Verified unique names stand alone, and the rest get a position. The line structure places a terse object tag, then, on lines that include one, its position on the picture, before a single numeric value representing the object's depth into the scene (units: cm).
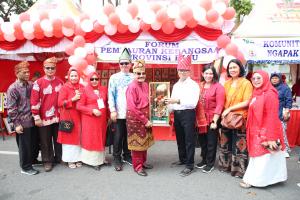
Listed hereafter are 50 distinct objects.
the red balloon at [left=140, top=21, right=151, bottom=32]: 605
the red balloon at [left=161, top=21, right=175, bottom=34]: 596
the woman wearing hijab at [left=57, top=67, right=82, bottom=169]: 493
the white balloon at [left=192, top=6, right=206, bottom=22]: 571
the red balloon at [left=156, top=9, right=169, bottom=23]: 582
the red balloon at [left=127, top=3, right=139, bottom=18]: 589
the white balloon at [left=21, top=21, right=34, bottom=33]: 648
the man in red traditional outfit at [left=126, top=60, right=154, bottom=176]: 461
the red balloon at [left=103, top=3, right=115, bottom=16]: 600
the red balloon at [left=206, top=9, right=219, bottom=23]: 564
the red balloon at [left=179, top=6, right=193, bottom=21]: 570
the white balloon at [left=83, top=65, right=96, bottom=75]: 560
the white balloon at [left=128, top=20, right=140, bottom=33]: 605
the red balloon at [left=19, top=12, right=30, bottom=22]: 652
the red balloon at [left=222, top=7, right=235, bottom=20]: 576
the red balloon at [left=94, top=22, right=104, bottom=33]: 619
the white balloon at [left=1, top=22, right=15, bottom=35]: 658
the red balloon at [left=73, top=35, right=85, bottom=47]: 616
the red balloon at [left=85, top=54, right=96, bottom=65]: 612
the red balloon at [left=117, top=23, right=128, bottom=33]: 611
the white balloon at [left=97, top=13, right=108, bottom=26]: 607
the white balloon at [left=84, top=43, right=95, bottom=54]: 622
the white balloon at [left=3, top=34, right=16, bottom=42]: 666
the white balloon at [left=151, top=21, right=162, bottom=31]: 595
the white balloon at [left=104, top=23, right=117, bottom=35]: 615
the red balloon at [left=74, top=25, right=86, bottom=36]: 629
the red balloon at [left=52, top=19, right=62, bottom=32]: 635
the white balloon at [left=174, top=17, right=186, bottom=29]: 587
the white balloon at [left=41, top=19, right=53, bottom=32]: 639
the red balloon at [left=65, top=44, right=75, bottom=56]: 617
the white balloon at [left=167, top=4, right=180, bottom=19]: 581
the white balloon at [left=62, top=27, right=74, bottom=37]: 636
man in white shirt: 464
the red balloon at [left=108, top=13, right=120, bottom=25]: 598
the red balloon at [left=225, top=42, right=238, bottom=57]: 568
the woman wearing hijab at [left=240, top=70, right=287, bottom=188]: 404
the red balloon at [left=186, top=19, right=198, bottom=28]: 588
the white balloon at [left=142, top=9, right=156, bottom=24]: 589
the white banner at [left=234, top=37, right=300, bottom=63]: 578
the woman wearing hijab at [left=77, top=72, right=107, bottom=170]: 496
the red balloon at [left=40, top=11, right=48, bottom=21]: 647
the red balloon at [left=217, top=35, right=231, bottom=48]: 579
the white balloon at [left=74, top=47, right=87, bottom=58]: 598
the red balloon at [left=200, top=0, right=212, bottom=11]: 569
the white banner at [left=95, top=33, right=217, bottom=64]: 618
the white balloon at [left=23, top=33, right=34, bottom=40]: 657
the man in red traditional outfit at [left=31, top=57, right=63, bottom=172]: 478
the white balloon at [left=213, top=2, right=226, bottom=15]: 571
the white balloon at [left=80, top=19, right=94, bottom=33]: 620
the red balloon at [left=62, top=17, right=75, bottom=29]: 623
